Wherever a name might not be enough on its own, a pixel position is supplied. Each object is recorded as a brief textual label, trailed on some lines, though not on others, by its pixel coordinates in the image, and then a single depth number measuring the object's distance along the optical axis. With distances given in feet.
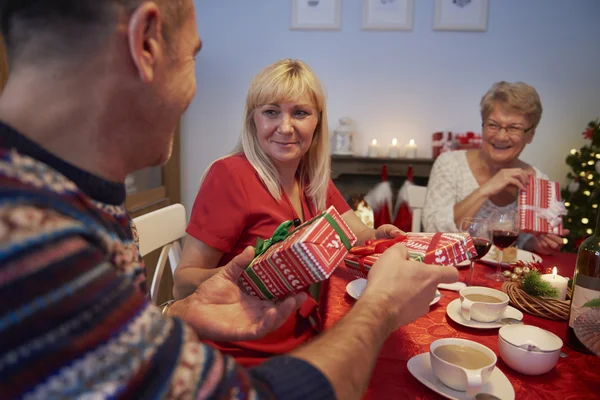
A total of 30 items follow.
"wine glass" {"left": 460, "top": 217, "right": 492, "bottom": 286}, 4.27
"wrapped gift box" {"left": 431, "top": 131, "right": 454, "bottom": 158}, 11.14
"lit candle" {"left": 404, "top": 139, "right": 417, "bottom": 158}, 11.33
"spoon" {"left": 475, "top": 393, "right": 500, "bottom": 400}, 2.38
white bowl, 2.65
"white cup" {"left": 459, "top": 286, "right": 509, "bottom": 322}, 3.35
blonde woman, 4.42
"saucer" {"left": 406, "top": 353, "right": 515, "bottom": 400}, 2.47
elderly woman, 6.52
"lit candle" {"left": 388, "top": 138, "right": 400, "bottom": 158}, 11.37
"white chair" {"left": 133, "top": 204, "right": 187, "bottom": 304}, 4.86
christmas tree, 9.99
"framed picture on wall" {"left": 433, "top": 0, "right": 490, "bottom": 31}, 10.91
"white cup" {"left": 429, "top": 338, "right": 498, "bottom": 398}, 2.34
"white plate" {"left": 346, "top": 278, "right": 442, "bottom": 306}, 3.93
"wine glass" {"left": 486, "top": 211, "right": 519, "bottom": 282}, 4.59
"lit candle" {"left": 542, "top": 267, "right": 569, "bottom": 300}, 3.75
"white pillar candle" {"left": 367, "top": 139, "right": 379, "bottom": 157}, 11.42
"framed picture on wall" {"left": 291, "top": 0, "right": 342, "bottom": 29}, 11.21
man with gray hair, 1.15
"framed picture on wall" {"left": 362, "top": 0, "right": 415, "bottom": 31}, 11.05
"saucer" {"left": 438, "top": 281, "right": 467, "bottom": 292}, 4.22
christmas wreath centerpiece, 3.55
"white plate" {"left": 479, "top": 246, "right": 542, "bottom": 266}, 5.14
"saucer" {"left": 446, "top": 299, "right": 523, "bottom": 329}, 3.37
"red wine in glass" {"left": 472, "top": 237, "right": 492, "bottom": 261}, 4.26
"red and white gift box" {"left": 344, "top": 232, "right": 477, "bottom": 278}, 3.06
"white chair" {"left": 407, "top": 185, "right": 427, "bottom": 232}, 9.36
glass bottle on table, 2.68
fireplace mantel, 11.09
